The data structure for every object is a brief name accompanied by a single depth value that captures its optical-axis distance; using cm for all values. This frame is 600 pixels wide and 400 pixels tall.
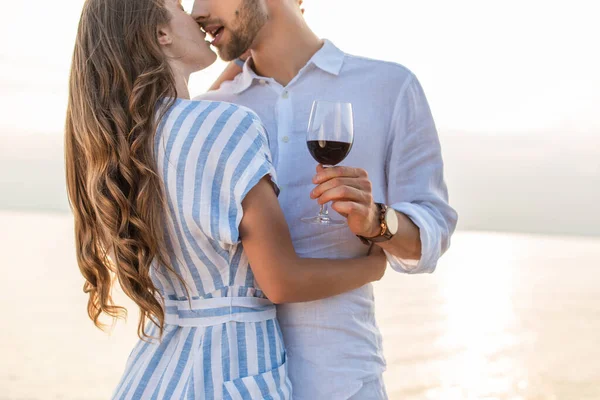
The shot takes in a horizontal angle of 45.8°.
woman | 186
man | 212
